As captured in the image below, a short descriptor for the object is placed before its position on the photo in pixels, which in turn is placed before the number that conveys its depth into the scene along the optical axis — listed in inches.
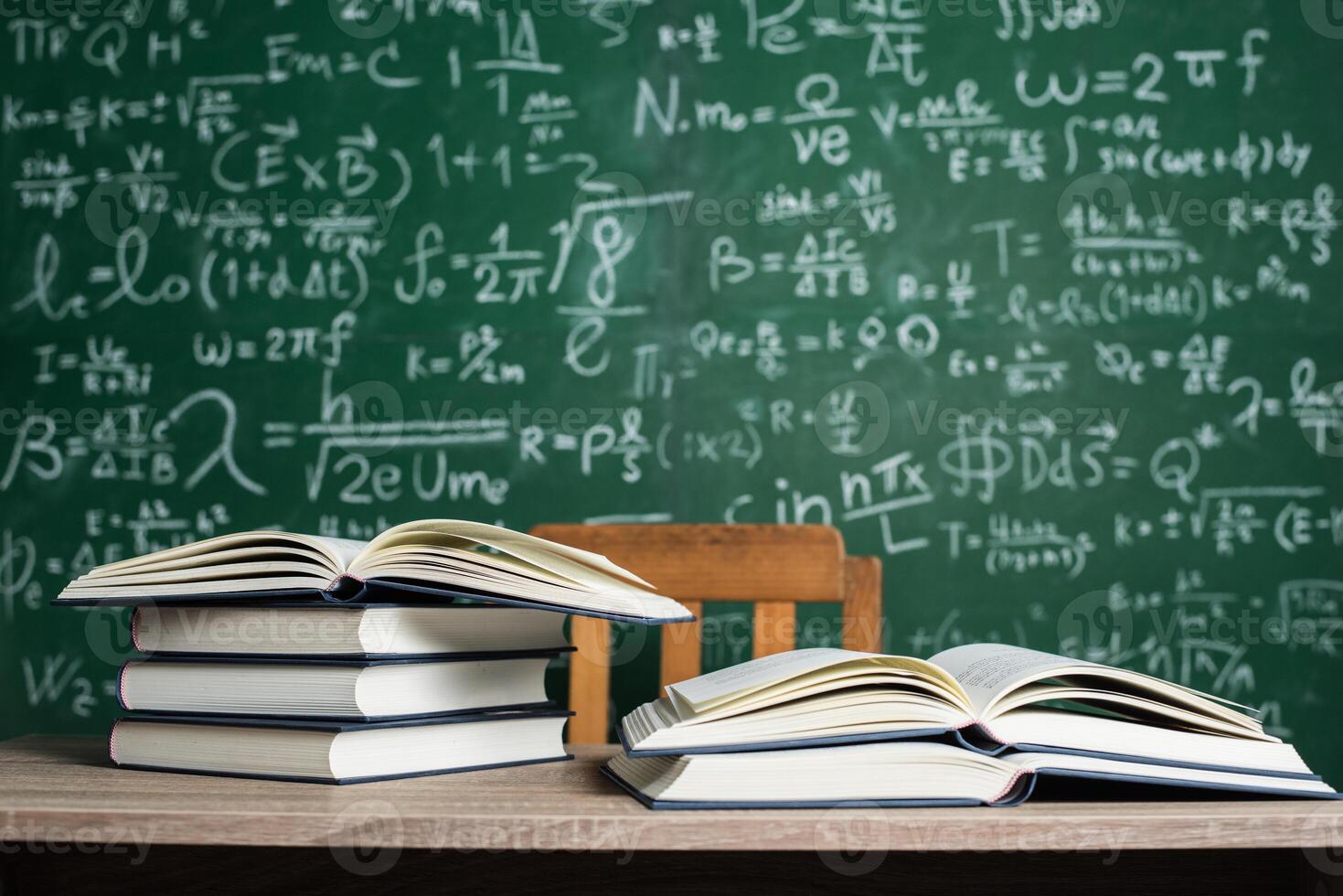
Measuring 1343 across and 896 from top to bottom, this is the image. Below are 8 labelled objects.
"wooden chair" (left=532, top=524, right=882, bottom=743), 66.7
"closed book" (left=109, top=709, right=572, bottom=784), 30.7
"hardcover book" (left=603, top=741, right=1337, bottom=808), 27.2
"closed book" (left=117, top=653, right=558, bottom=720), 30.8
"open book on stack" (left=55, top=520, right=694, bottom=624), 31.0
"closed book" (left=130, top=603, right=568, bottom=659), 31.0
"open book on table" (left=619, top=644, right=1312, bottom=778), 28.2
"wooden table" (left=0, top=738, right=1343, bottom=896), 26.2
